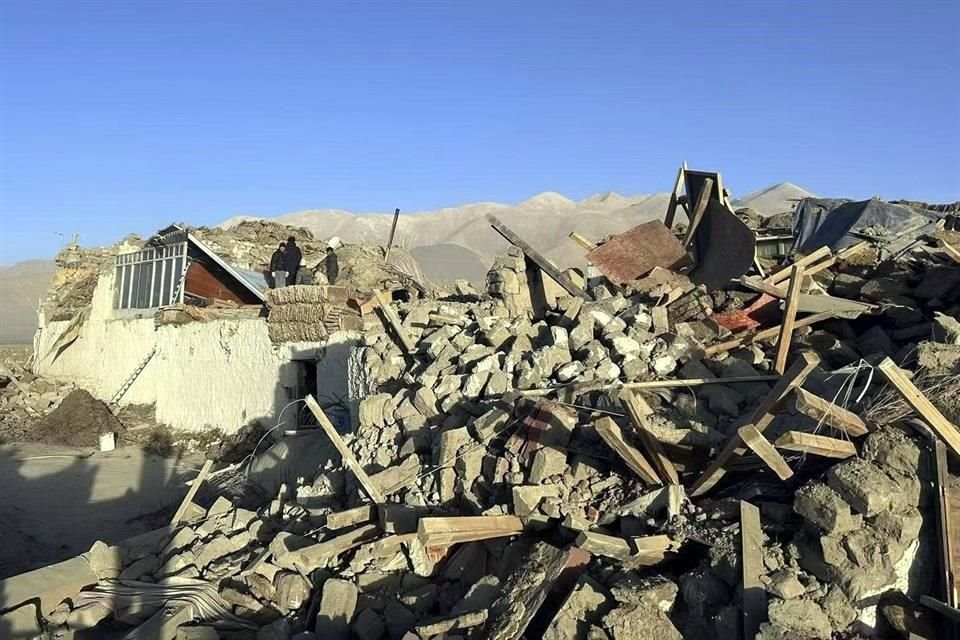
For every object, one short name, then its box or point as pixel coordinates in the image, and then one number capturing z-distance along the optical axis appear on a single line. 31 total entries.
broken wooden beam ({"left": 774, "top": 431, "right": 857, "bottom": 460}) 4.25
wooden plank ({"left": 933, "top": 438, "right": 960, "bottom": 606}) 4.04
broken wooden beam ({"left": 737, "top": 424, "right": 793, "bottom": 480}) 4.33
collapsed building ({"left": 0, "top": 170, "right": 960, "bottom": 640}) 4.20
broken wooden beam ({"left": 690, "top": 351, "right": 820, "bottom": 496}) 4.40
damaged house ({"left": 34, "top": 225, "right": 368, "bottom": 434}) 12.20
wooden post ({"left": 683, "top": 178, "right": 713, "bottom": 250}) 9.62
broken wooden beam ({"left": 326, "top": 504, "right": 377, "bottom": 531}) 6.25
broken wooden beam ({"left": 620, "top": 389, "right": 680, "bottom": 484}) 5.08
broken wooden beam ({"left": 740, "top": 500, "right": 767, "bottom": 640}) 4.03
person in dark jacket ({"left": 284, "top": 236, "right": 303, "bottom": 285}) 15.92
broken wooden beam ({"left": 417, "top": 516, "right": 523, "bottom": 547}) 5.32
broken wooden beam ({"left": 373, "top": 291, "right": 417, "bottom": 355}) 8.91
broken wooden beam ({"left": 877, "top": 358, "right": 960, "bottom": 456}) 4.13
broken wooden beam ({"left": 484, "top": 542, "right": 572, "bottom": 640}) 4.39
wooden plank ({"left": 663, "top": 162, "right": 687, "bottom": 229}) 10.36
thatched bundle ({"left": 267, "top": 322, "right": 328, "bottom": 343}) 11.44
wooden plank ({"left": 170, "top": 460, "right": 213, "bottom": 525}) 7.54
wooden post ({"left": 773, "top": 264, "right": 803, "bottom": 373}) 6.79
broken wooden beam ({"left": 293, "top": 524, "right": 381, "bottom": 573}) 5.88
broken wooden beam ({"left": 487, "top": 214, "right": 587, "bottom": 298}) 9.09
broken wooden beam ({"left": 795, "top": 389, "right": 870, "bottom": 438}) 4.31
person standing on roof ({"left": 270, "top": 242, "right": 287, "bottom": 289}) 15.52
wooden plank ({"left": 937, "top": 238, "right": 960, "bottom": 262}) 8.23
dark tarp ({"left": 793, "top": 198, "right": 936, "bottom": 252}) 11.77
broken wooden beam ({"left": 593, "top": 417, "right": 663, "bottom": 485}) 4.96
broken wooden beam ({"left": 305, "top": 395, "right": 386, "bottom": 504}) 6.38
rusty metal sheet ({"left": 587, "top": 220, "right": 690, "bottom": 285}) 9.45
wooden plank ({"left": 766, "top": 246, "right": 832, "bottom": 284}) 8.88
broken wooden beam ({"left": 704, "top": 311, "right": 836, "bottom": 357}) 7.32
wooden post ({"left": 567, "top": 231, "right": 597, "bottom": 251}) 10.50
